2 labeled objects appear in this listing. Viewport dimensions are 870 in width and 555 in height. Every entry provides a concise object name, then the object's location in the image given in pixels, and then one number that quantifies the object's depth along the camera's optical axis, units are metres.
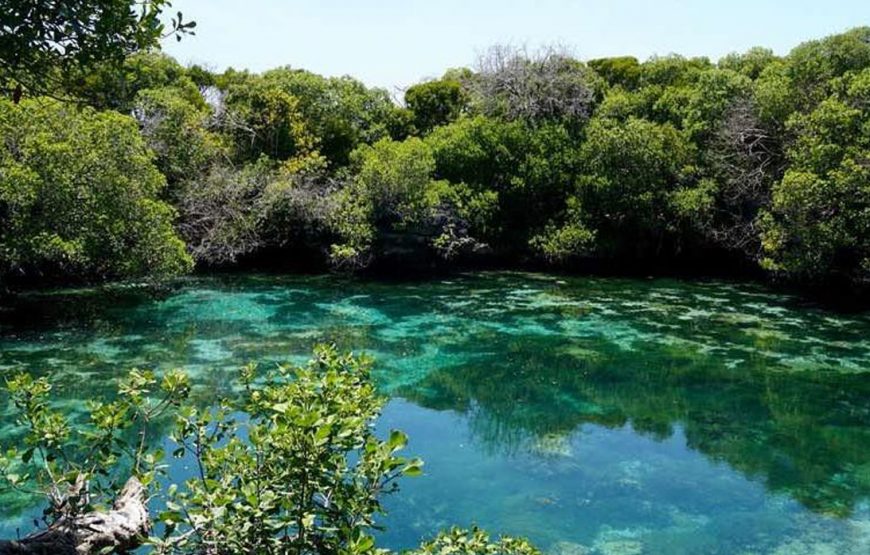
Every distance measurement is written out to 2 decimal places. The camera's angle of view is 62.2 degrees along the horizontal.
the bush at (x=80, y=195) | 16.28
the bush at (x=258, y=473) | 3.50
